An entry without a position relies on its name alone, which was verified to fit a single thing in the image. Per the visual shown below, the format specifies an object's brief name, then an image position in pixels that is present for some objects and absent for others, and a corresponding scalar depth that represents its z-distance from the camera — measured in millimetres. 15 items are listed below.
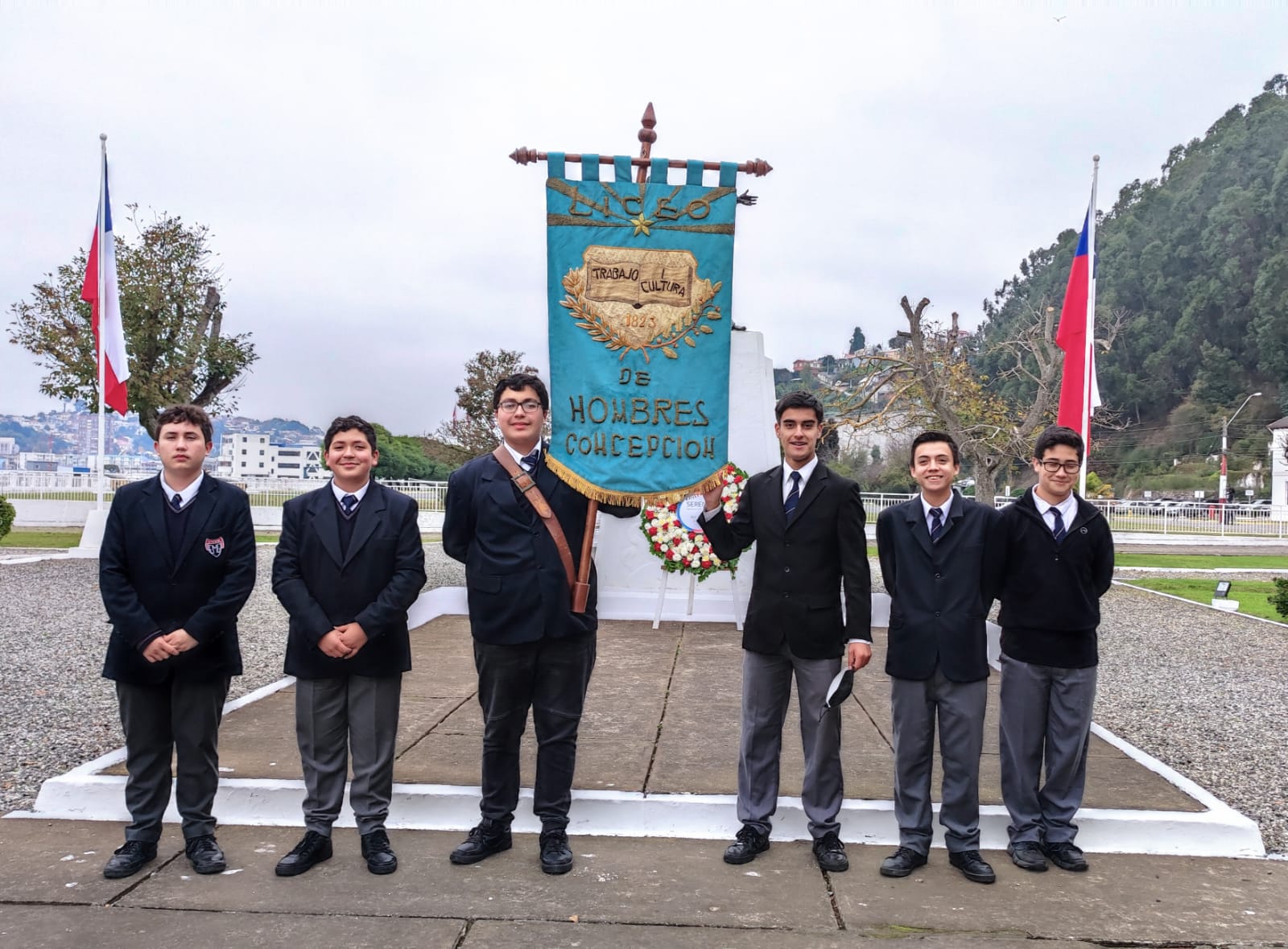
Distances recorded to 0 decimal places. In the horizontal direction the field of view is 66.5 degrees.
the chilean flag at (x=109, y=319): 15188
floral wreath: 8992
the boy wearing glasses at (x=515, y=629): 3748
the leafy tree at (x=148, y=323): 21094
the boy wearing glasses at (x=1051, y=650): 3848
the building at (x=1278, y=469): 50344
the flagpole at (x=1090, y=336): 9633
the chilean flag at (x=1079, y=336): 9680
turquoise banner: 4363
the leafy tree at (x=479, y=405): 27562
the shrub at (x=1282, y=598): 11453
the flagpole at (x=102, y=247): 15039
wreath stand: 9734
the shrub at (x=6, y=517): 17797
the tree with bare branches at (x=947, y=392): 17656
